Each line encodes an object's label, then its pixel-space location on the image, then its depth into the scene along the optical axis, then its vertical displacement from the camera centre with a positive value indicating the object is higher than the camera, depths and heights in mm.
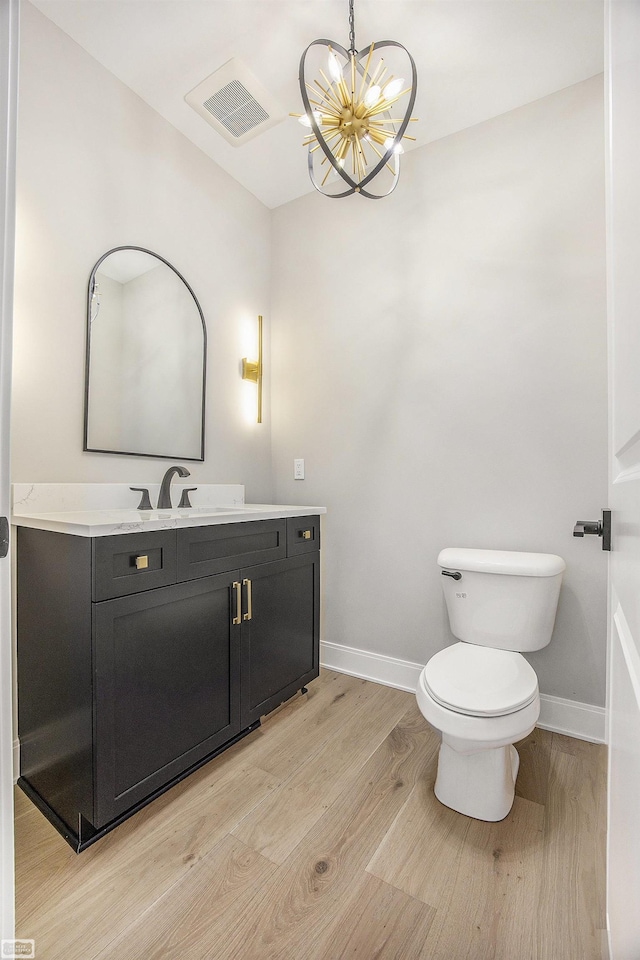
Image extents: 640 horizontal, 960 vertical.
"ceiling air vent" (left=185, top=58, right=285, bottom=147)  1792 +1640
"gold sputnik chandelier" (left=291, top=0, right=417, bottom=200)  1427 +1302
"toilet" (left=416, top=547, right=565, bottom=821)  1296 -613
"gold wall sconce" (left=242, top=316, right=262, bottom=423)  2479 +657
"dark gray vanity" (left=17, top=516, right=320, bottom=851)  1221 -546
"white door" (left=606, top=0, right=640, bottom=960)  468 +19
